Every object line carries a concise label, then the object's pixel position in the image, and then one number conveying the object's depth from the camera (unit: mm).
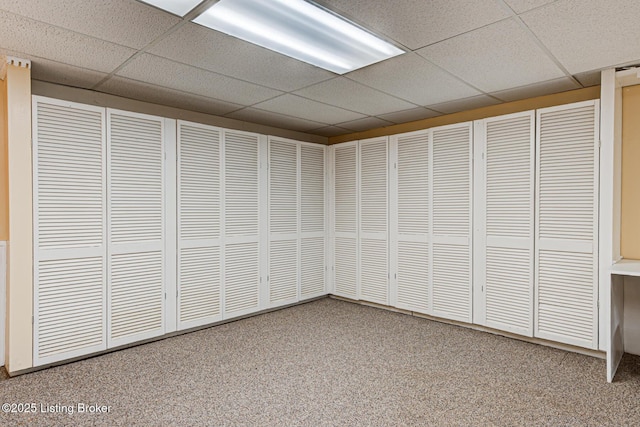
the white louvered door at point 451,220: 3963
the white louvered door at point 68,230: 2973
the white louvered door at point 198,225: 3874
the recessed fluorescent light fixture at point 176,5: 1950
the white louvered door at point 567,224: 3167
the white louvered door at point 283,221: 4734
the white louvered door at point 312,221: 5102
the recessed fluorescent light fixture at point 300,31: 2049
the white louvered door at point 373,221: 4742
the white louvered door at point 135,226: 3387
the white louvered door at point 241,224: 4266
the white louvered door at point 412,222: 4316
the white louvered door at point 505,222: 3529
